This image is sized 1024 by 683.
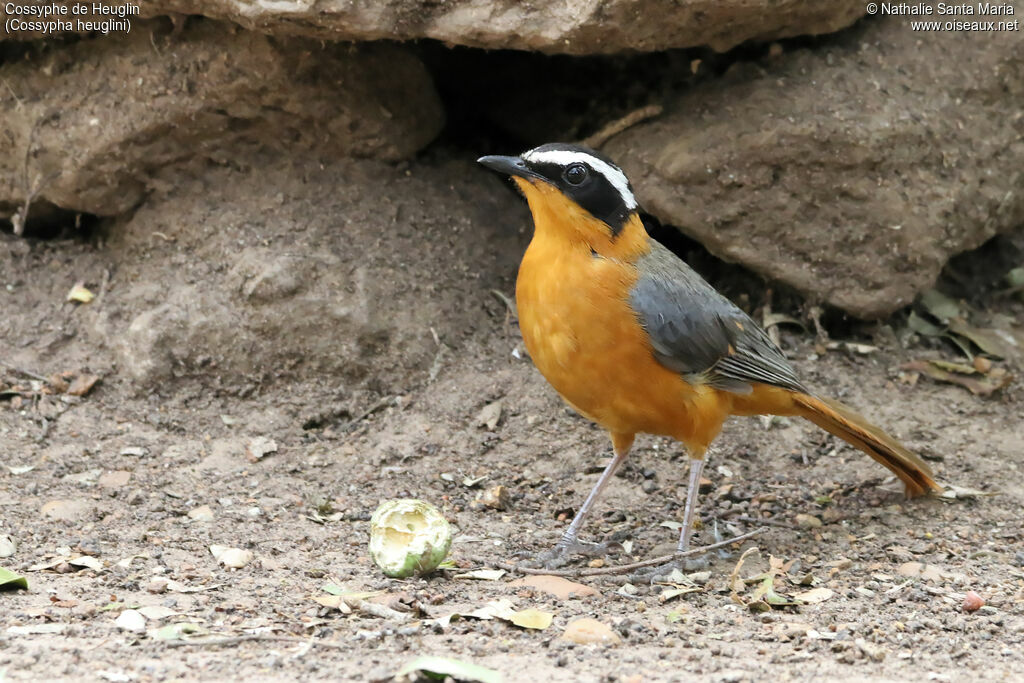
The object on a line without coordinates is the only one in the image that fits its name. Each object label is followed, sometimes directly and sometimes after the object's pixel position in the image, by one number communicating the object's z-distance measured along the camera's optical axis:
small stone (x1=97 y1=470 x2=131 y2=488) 10.46
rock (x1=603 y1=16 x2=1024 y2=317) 11.87
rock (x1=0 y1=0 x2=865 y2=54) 10.37
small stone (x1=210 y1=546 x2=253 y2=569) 8.93
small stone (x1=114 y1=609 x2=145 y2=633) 7.37
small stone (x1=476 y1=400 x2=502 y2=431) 11.82
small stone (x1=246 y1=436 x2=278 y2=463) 11.23
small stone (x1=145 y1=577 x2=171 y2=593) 8.23
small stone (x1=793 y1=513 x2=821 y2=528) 10.63
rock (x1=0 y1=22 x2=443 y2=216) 11.92
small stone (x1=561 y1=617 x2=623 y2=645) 7.69
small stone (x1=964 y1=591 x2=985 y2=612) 8.54
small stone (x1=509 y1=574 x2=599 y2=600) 8.94
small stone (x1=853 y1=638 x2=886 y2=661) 7.42
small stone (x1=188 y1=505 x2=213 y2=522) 9.97
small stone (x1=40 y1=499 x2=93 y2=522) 9.72
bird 9.41
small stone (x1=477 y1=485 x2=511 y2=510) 10.69
